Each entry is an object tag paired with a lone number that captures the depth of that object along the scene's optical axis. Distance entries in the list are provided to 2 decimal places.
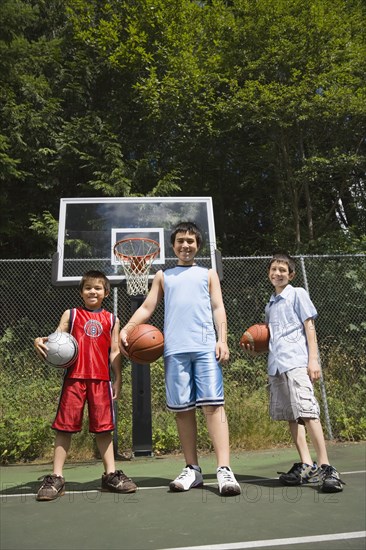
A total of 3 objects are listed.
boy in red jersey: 3.54
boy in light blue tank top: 3.46
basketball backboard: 6.08
